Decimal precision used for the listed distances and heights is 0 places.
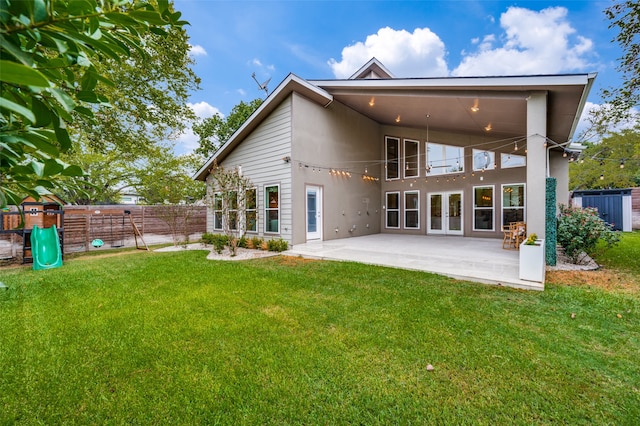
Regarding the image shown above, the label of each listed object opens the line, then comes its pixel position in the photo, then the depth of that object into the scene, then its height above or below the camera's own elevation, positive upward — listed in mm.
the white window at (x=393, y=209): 12258 +127
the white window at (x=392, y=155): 12281 +2529
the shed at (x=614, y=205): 12297 +308
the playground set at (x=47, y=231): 6445 -473
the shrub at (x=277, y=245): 7932 -935
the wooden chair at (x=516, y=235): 7730 -657
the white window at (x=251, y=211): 9562 +63
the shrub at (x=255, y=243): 8583 -961
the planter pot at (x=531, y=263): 4272 -803
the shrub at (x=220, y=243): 8055 -891
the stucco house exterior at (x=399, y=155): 6277 +2070
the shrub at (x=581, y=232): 5773 -442
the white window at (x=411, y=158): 11820 +2338
